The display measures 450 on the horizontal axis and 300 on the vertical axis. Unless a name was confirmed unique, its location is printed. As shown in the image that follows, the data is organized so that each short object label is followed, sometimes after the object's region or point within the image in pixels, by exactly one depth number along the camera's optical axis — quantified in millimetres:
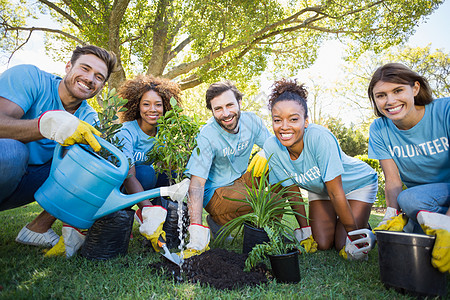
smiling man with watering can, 1775
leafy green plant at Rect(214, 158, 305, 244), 2092
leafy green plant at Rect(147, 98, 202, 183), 2238
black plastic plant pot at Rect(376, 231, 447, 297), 1414
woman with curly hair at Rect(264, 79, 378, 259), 2240
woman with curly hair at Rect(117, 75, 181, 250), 2549
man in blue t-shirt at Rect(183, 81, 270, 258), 2428
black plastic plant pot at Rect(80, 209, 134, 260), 2012
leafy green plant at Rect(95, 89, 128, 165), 2158
